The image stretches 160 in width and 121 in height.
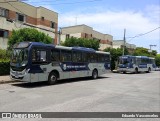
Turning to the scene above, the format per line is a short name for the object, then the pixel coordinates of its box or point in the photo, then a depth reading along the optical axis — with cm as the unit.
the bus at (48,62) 1537
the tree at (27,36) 2539
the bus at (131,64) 3531
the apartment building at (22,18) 3023
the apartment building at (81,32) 5203
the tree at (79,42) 3785
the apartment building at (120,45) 7719
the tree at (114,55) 4103
